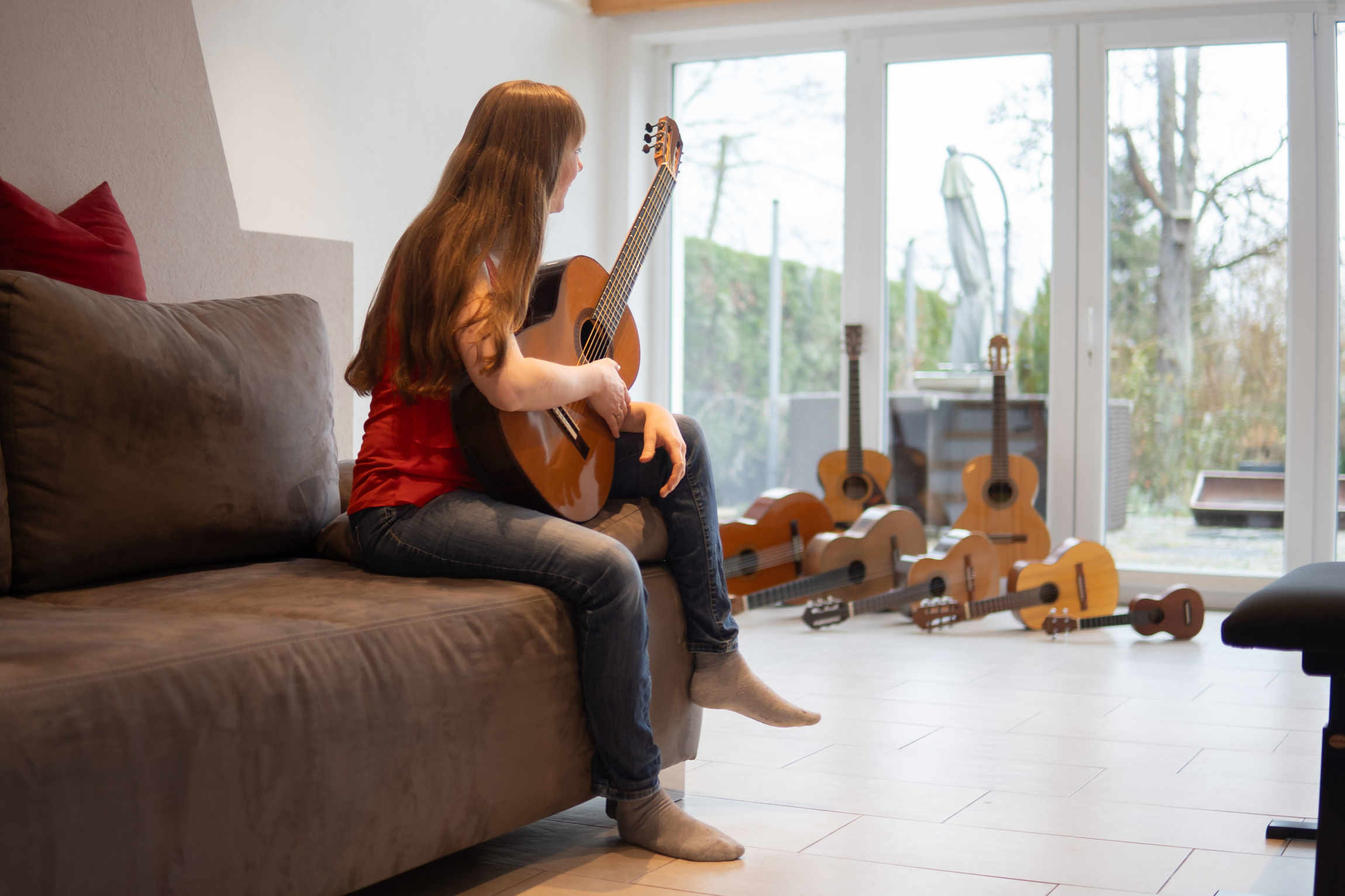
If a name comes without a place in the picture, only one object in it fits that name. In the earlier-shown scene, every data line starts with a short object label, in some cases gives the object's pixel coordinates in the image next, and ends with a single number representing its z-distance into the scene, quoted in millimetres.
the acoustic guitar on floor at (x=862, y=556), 4160
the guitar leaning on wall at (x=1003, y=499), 4305
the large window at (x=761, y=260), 5000
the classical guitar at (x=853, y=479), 4559
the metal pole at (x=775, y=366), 5070
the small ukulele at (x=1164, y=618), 3744
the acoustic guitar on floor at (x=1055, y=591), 3867
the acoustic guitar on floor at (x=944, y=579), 3912
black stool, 1479
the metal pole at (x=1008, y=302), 4699
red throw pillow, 2225
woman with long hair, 1804
